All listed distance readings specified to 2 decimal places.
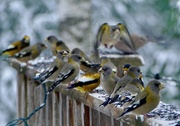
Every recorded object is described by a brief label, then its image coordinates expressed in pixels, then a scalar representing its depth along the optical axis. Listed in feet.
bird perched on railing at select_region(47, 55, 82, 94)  32.19
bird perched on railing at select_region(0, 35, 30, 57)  57.67
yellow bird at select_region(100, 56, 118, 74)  33.58
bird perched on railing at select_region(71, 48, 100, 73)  36.46
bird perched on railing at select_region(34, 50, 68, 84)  34.08
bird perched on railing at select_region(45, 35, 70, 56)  47.62
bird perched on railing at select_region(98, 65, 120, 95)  27.68
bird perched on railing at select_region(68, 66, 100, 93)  28.37
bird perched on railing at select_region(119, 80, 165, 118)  22.49
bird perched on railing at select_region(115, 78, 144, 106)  25.19
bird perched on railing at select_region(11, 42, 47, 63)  49.63
